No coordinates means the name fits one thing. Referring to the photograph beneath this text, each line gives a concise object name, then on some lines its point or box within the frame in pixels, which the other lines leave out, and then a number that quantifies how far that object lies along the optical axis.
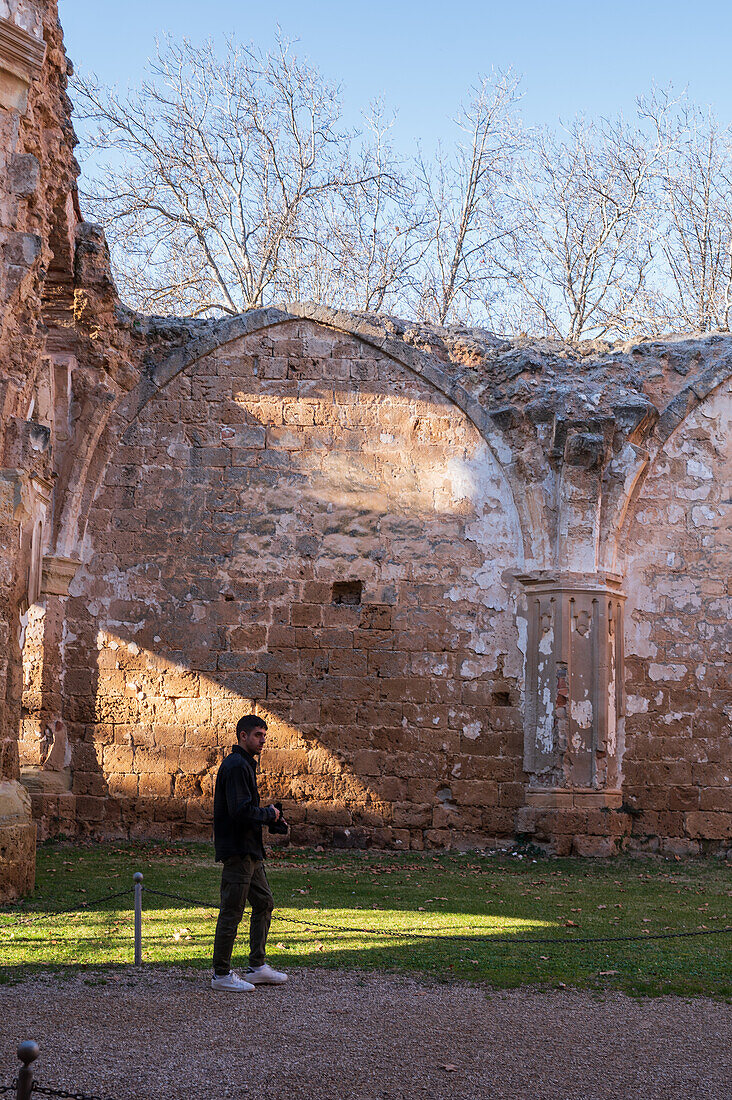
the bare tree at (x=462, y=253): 21.16
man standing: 4.93
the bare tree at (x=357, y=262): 20.53
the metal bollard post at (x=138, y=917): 5.32
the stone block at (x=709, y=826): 10.37
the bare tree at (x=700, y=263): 20.67
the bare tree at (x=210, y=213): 19.89
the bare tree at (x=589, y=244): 21.22
